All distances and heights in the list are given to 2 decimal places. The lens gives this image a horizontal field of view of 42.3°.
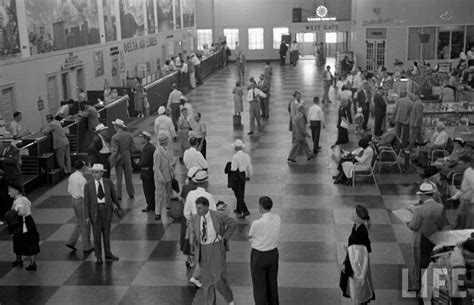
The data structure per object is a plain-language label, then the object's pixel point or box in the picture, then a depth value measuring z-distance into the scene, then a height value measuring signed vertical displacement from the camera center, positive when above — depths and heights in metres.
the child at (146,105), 24.38 -3.08
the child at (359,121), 19.16 -3.07
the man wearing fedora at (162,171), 11.86 -2.78
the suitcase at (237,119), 21.84 -3.32
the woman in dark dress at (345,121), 17.52 -2.88
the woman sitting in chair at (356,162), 14.32 -3.25
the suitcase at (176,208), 12.12 -3.54
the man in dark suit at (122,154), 13.32 -2.74
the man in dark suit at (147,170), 12.31 -2.85
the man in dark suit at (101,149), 13.88 -2.73
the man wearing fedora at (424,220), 8.09 -2.60
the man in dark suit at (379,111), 19.17 -2.81
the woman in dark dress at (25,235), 9.77 -3.24
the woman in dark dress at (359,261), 7.32 -2.82
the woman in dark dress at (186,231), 8.79 -3.11
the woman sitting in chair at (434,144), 15.05 -3.04
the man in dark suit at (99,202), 9.80 -2.75
